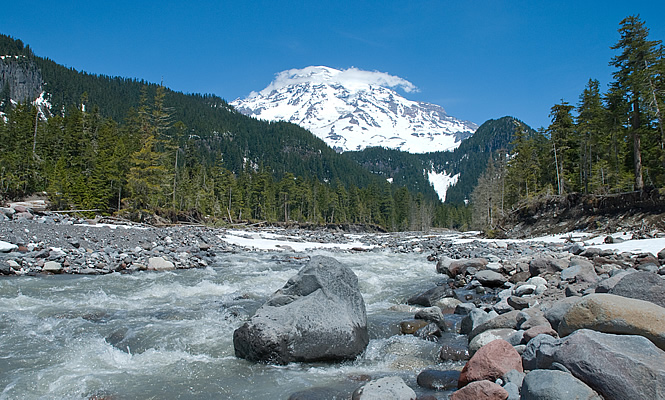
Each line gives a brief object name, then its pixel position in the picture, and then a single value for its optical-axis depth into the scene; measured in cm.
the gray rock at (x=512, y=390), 407
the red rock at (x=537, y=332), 560
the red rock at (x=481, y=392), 413
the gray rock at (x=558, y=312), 587
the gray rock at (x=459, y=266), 1446
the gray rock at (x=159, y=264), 1483
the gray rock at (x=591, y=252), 1327
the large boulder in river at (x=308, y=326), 599
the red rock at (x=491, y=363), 477
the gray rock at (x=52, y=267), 1262
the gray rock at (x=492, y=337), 610
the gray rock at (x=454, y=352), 645
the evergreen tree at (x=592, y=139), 3701
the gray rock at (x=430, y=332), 745
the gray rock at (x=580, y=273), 917
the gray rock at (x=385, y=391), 445
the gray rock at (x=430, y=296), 1030
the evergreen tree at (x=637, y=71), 2522
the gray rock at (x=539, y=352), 451
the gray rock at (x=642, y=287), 562
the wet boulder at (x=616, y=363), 360
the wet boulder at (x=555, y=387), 364
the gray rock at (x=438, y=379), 525
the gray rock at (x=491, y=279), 1195
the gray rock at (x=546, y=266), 1106
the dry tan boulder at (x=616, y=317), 453
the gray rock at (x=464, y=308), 917
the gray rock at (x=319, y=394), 483
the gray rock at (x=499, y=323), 692
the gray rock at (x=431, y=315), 816
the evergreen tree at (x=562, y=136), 4250
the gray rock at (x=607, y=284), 687
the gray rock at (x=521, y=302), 825
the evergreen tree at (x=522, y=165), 4972
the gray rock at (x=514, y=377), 436
